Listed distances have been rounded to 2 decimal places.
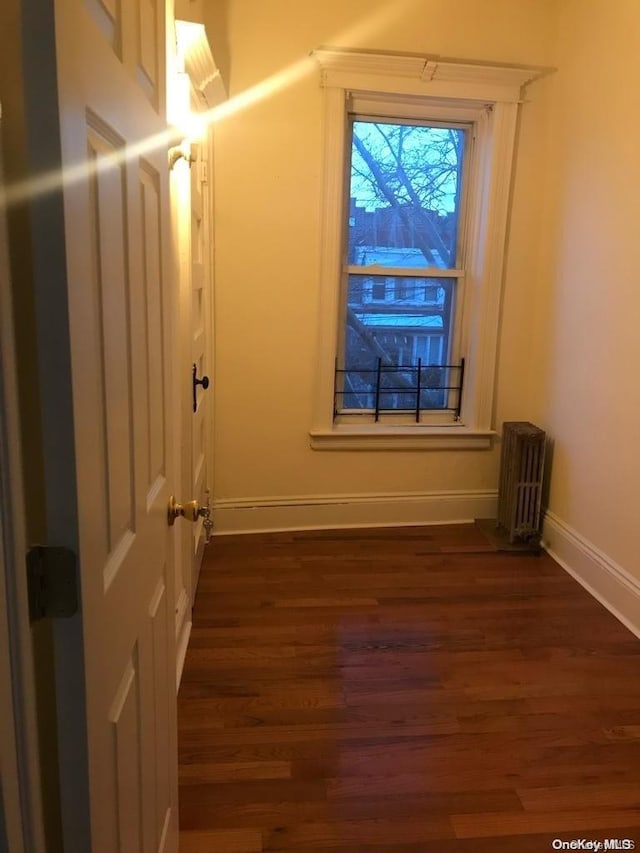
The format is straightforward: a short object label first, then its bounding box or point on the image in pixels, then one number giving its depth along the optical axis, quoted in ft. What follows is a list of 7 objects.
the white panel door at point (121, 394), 2.45
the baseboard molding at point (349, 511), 11.74
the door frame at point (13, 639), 2.10
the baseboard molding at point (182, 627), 7.73
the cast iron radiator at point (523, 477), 11.09
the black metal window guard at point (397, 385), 12.05
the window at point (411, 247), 10.79
